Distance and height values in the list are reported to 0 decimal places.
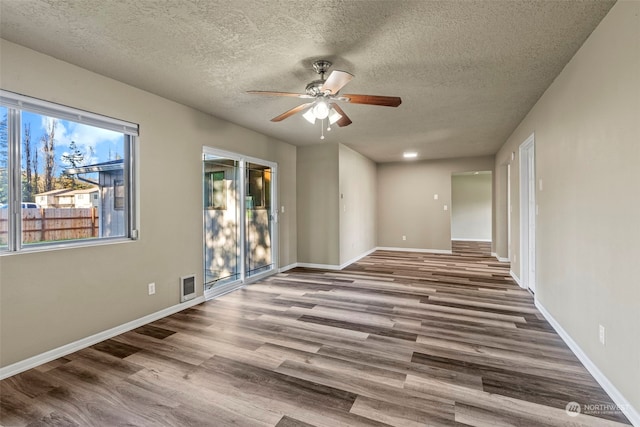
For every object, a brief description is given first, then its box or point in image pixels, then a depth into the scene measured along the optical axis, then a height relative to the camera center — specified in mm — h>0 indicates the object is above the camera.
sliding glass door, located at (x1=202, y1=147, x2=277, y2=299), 4164 -97
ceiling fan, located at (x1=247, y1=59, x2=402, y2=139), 2317 +1029
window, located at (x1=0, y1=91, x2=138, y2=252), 2234 +358
